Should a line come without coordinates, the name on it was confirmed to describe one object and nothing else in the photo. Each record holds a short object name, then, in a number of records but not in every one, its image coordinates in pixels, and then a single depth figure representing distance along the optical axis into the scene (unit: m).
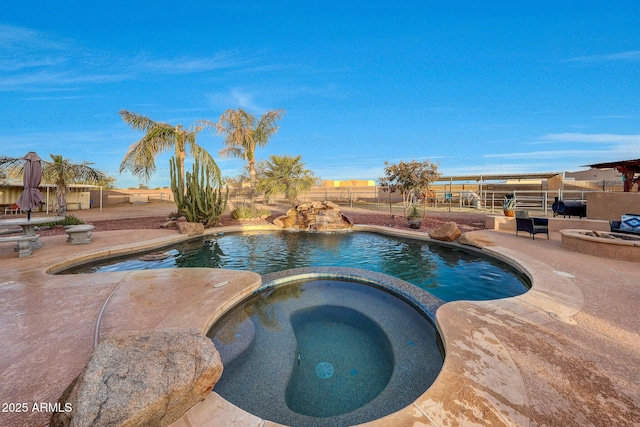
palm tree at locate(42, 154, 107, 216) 14.12
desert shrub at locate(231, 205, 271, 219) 13.72
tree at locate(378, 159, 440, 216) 12.91
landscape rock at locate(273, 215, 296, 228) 11.89
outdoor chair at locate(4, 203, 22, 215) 15.21
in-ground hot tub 2.37
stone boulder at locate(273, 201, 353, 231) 11.48
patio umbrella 6.48
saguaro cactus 11.12
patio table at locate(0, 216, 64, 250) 6.21
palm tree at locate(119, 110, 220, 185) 12.95
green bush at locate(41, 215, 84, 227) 10.91
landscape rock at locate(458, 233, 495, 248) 7.29
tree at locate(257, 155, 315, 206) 18.67
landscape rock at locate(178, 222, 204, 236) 9.43
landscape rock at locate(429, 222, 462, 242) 8.16
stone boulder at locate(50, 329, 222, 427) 1.45
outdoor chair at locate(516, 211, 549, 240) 7.93
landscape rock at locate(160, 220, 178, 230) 10.98
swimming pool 5.05
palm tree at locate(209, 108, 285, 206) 15.30
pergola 8.40
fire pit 5.49
